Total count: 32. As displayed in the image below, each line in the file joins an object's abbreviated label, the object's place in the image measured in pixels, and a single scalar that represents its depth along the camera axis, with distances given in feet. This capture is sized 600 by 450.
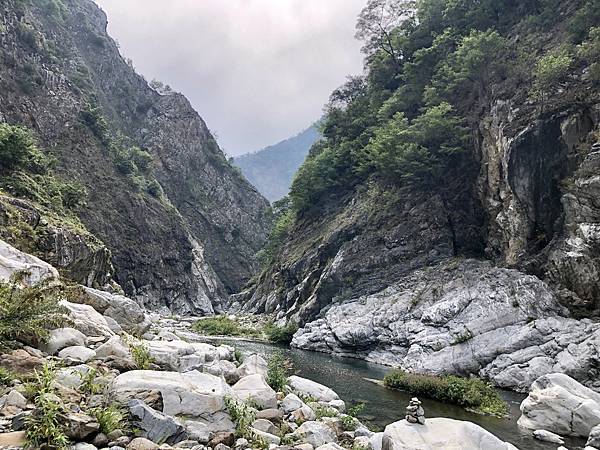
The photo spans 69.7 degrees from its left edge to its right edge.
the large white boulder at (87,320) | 34.73
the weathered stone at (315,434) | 29.14
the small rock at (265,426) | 28.43
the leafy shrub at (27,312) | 27.91
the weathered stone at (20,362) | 24.87
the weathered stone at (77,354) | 28.86
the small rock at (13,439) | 17.79
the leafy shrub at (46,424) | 18.12
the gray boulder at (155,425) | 22.00
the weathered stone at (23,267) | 35.78
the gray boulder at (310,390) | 45.52
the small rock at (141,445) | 19.94
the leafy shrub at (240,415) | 25.84
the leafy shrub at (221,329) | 143.54
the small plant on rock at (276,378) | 41.63
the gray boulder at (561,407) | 47.19
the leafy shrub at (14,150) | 104.68
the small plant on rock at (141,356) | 31.12
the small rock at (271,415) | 30.49
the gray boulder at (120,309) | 46.62
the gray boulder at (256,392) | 32.63
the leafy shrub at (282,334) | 132.05
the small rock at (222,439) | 23.71
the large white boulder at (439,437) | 31.04
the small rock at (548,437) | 44.68
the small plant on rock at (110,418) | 20.63
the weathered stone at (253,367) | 39.81
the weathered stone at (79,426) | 19.53
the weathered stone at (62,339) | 29.74
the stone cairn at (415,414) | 33.94
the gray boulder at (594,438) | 41.52
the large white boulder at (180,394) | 24.71
